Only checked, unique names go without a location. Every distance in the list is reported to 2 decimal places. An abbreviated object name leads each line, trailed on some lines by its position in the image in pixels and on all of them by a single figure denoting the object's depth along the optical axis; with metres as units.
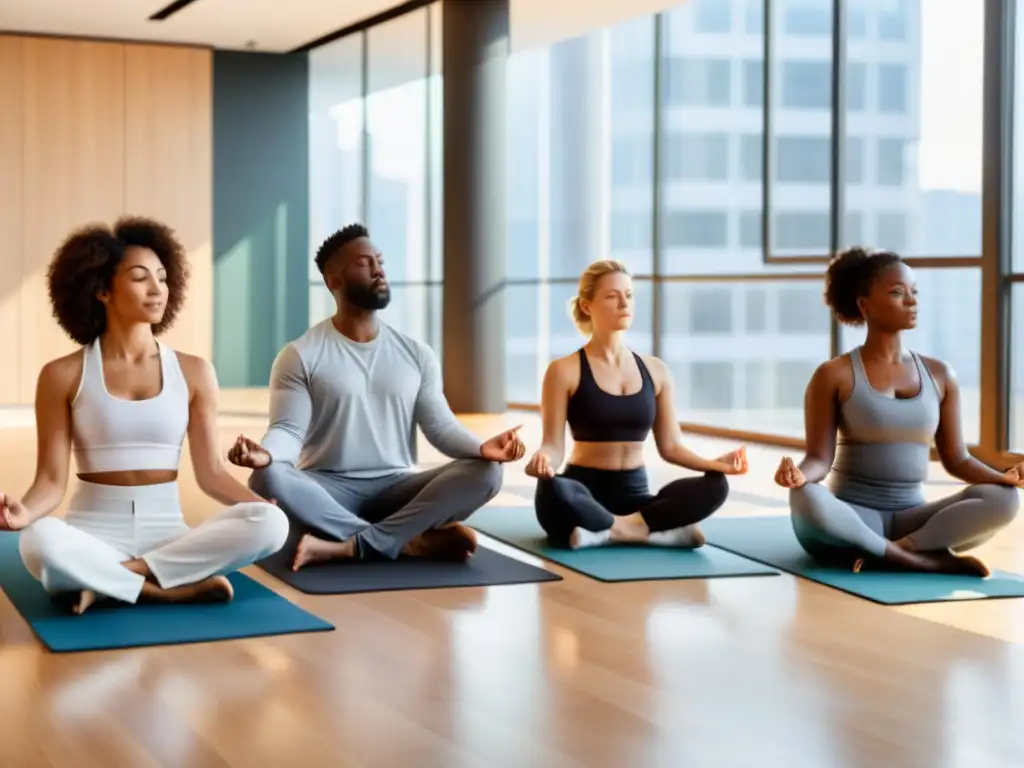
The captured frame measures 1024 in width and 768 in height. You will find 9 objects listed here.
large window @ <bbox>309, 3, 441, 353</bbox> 10.68
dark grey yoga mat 3.87
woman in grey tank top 4.05
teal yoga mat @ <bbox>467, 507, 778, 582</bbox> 4.09
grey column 9.61
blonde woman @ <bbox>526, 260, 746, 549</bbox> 4.46
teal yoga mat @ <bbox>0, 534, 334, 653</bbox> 3.16
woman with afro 3.49
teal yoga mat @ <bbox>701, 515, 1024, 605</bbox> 3.76
